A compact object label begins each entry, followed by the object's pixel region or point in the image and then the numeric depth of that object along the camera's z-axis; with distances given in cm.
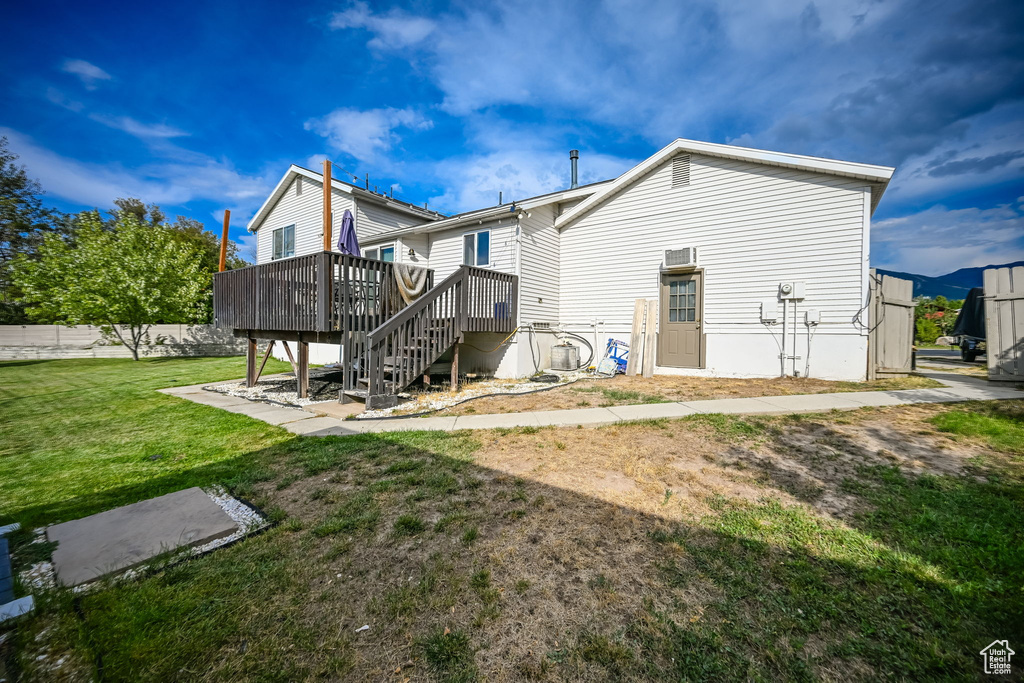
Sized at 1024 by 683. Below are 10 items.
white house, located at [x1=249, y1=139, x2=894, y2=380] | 774
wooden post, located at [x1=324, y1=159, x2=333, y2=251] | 879
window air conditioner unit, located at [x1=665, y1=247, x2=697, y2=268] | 914
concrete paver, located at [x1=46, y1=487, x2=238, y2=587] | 206
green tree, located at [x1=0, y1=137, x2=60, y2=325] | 1941
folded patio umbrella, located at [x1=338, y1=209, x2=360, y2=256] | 858
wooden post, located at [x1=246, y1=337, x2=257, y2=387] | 843
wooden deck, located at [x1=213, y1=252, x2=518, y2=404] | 625
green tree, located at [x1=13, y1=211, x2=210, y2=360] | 1430
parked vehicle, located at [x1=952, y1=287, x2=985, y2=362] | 1041
